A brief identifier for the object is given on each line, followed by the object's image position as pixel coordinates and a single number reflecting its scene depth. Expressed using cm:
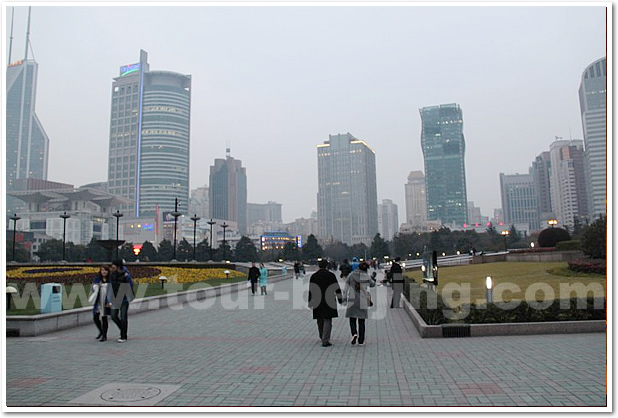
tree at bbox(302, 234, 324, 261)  8988
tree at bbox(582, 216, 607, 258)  2255
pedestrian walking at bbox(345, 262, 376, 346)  961
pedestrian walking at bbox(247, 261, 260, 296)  2252
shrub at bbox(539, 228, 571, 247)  4153
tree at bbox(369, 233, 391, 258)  9362
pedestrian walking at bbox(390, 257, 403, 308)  1664
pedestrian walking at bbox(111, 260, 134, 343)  1033
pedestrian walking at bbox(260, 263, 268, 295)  2267
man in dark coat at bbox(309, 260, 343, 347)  943
